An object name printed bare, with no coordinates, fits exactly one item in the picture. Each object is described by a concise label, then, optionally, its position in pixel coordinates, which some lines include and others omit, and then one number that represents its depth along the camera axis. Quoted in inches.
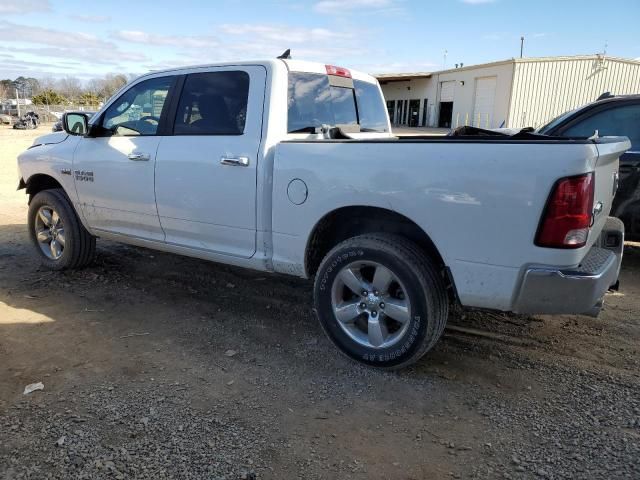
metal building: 1079.6
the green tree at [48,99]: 2284.7
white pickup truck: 105.6
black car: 200.7
